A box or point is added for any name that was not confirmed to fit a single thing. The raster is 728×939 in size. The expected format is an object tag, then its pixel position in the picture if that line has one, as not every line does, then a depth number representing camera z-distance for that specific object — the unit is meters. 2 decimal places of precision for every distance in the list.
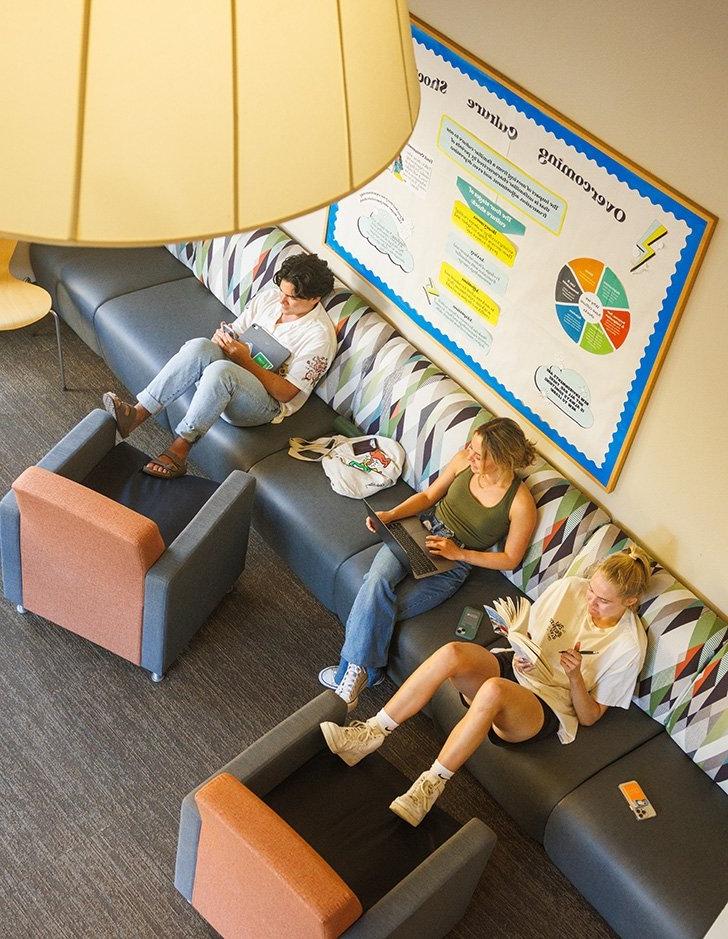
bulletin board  3.33
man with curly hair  4.18
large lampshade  0.58
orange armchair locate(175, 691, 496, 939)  2.58
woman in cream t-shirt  3.30
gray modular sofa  3.20
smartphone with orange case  3.26
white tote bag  4.13
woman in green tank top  3.69
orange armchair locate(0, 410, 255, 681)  3.42
